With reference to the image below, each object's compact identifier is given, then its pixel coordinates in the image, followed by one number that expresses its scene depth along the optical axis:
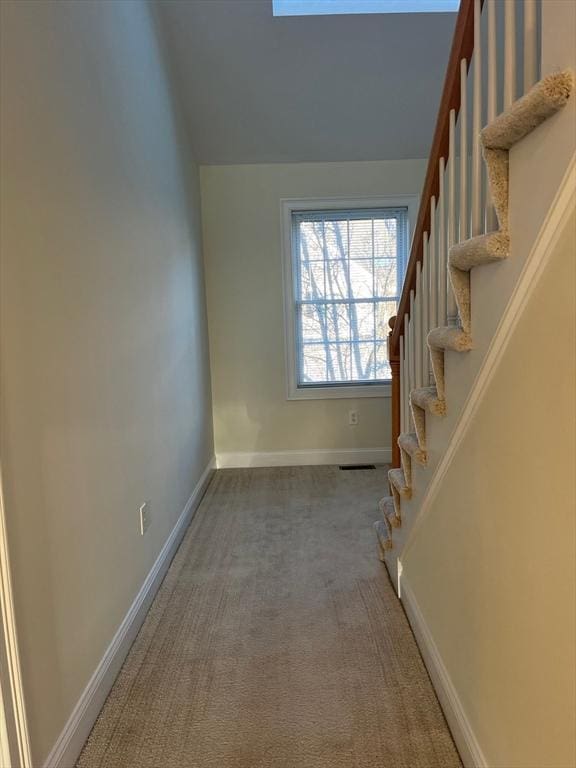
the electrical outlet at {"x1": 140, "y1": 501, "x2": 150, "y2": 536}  2.14
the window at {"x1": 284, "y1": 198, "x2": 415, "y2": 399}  4.02
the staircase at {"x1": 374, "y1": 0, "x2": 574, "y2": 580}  1.00
